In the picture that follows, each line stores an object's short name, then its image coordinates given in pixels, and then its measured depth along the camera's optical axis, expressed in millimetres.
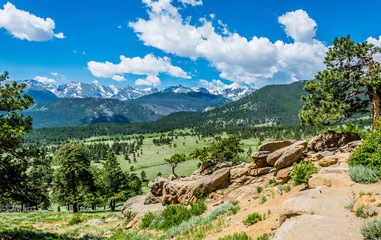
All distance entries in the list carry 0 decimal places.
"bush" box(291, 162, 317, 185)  15686
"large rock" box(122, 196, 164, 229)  23577
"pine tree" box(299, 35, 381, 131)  26125
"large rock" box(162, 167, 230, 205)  24180
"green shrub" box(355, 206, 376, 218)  8145
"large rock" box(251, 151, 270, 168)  23859
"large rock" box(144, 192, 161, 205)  28078
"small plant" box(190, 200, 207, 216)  19719
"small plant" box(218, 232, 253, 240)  9071
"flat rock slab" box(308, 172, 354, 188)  12917
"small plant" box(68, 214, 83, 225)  28534
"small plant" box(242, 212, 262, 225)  11555
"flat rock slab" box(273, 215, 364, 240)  7195
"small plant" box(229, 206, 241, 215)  15641
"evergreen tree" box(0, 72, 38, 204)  15648
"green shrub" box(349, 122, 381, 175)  12914
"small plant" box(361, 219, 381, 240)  6514
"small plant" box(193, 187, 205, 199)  23366
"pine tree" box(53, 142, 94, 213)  42625
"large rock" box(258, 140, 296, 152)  25219
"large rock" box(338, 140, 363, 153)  21414
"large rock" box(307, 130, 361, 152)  24547
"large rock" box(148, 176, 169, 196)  29531
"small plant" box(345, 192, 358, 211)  9171
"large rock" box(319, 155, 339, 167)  18197
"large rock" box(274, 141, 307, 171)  20891
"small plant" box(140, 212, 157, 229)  20297
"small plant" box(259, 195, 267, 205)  16266
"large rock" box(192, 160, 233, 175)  30361
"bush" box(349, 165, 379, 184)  12086
